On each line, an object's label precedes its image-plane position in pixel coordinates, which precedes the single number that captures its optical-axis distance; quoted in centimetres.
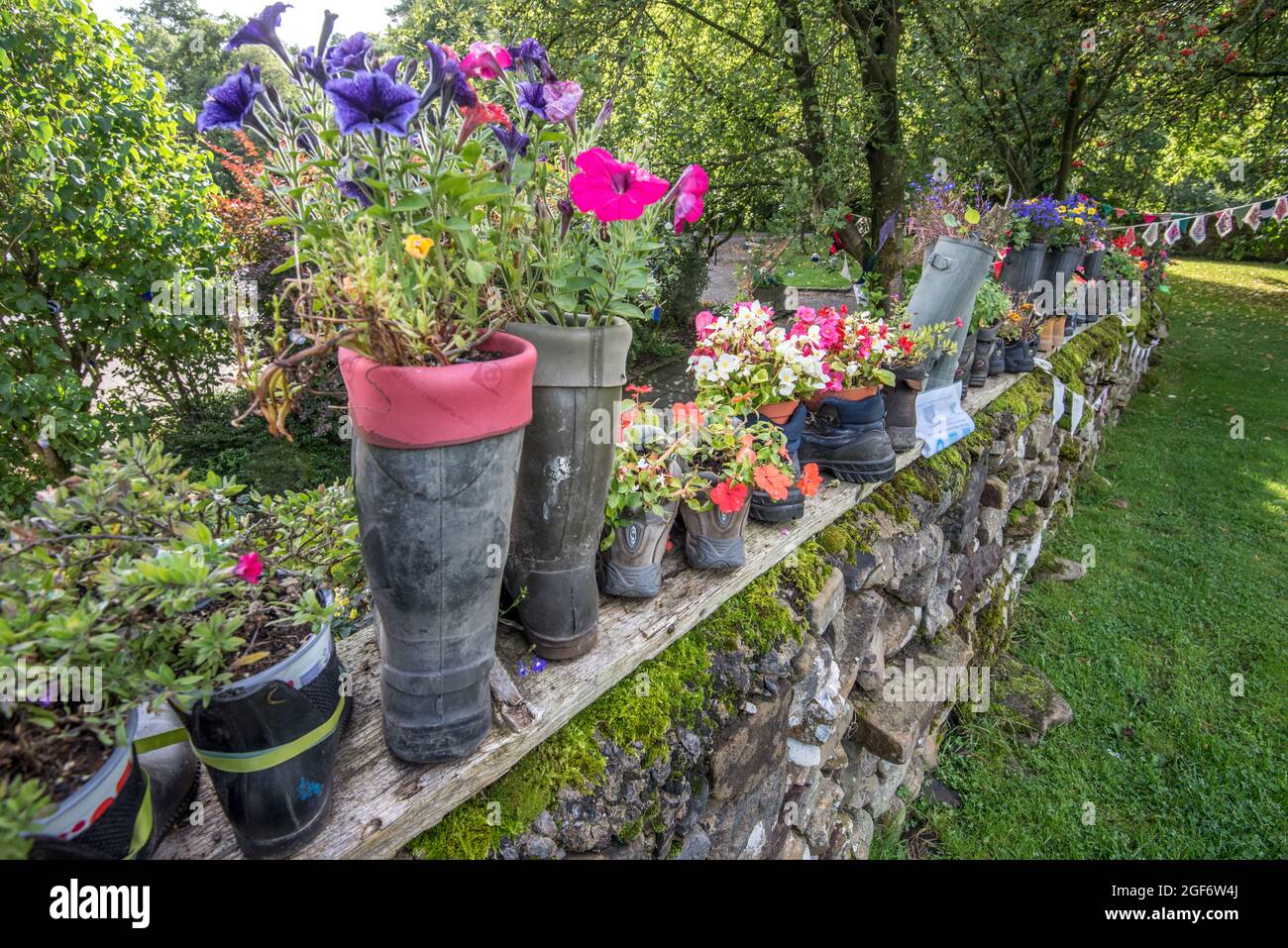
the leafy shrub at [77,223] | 316
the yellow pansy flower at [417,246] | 88
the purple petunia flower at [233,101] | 92
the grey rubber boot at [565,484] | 120
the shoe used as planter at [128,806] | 76
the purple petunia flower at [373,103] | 80
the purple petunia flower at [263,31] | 93
